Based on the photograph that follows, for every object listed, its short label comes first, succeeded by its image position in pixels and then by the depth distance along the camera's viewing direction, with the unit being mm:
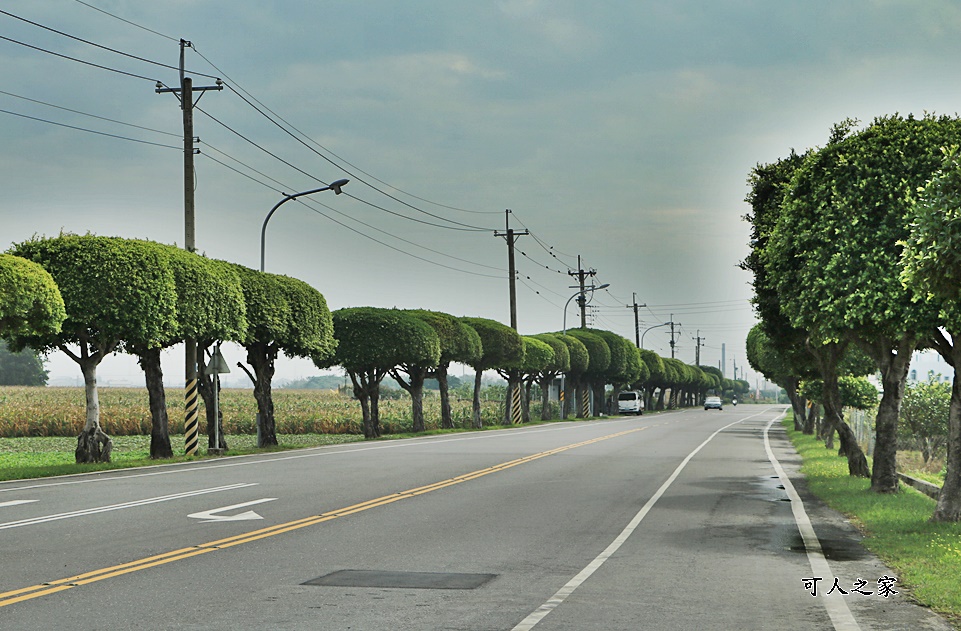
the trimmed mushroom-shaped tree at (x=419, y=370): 51088
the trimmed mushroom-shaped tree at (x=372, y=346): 48125
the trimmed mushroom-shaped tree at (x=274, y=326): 33875
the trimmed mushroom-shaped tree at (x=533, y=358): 70125
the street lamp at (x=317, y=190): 34094
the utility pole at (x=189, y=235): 30438
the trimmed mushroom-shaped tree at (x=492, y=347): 63438
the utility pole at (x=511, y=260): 66750
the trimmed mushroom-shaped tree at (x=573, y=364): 82375
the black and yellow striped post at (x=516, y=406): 70375
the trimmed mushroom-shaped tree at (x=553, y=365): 76625
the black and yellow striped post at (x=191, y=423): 30656
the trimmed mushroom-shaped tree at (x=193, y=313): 28781
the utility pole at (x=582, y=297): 94312
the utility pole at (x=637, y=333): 124744
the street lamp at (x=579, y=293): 85031
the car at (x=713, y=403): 120750
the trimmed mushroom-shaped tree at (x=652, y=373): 115875
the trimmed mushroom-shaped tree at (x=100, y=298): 26281
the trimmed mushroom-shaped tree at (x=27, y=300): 22609
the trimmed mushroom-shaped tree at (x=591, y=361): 88625
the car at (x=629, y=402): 101875
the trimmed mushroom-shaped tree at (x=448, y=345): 55281
